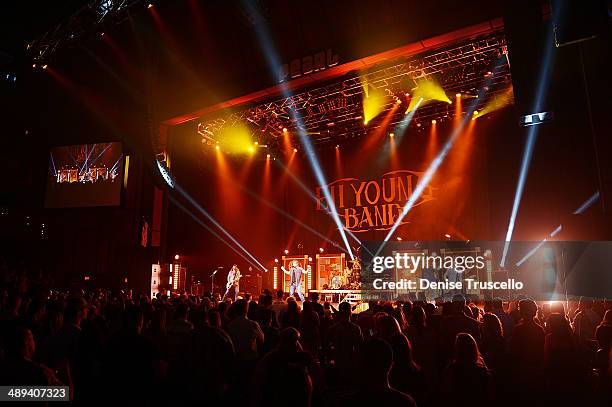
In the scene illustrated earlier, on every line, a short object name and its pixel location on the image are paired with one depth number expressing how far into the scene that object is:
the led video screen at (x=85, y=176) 18.00
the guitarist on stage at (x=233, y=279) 17.95
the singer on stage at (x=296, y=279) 17.56
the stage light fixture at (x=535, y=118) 7.54
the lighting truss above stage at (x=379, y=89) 12.72
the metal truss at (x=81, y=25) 13.07
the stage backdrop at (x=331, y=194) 17.50
